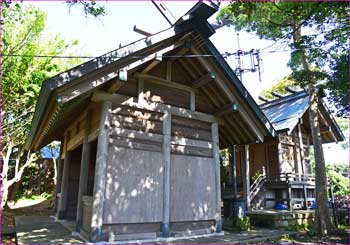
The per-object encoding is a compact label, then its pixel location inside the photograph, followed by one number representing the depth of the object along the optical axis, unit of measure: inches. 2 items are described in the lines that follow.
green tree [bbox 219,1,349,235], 221.9
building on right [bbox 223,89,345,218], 471.5
